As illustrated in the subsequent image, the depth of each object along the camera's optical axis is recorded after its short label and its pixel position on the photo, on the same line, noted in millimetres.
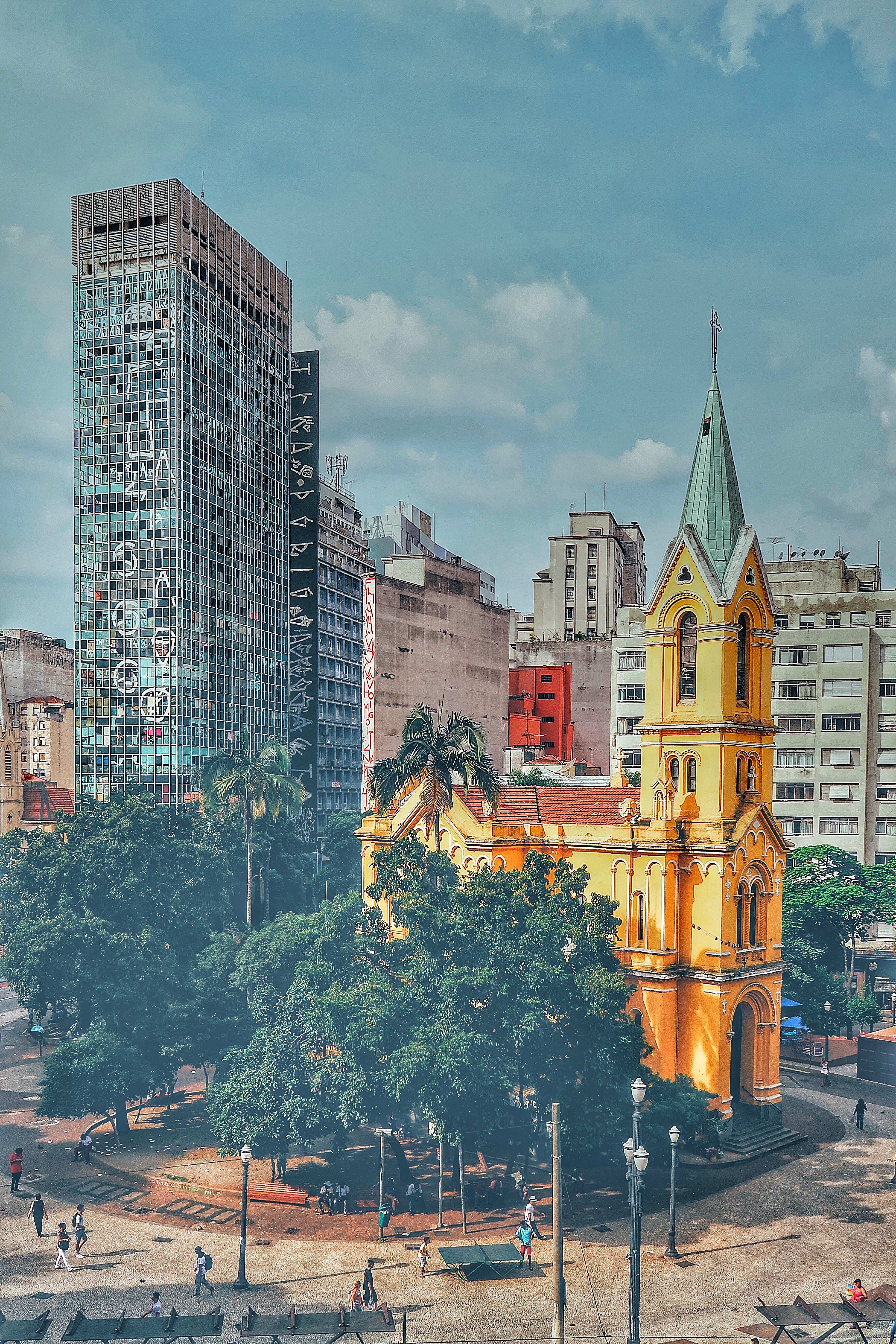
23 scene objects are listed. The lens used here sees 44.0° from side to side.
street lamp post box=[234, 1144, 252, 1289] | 33188
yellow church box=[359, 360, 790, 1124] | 46469
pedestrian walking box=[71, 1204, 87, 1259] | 35469
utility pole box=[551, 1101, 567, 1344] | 27750
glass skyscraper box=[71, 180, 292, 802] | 77562
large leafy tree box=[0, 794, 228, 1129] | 47156
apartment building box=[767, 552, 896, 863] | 91500
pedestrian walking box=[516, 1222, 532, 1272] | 34688
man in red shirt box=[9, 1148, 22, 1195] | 40750
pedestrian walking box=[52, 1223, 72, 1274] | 34375
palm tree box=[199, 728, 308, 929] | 62844
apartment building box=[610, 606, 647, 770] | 98188
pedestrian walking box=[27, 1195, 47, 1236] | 36750
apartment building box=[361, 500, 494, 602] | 133375
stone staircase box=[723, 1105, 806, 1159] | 45125
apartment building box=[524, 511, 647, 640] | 137375
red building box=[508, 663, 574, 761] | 121875
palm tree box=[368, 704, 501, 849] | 47875
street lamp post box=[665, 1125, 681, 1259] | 35344
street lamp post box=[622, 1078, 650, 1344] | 28000
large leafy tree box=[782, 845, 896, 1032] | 60312
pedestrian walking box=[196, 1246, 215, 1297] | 32656
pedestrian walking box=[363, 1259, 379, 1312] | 32000
